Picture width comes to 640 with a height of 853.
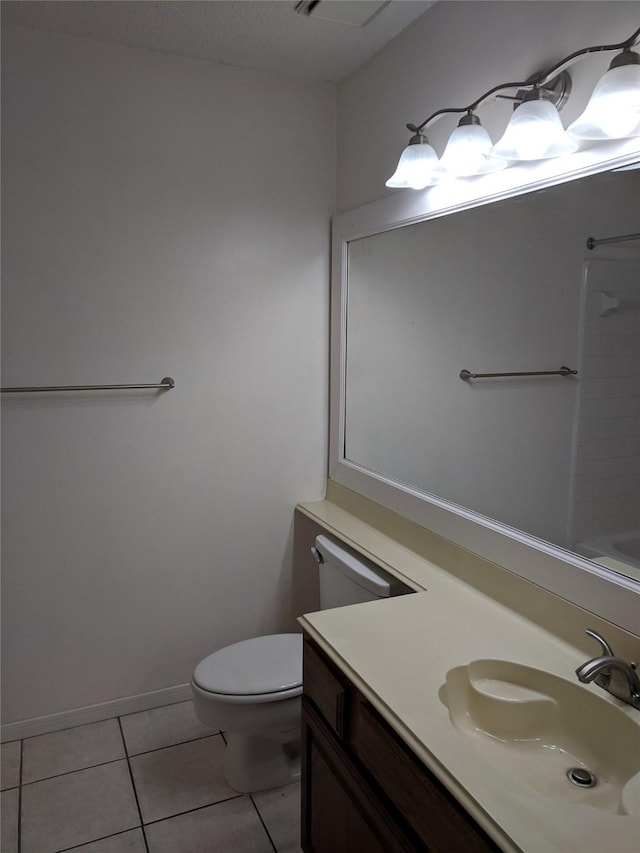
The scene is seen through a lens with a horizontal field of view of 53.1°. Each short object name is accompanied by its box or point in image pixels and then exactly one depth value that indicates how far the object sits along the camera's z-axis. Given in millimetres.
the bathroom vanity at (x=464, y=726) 937
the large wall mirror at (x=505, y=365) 1315
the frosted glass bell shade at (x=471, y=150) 1521
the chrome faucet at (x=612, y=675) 1104
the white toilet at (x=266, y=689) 1822
